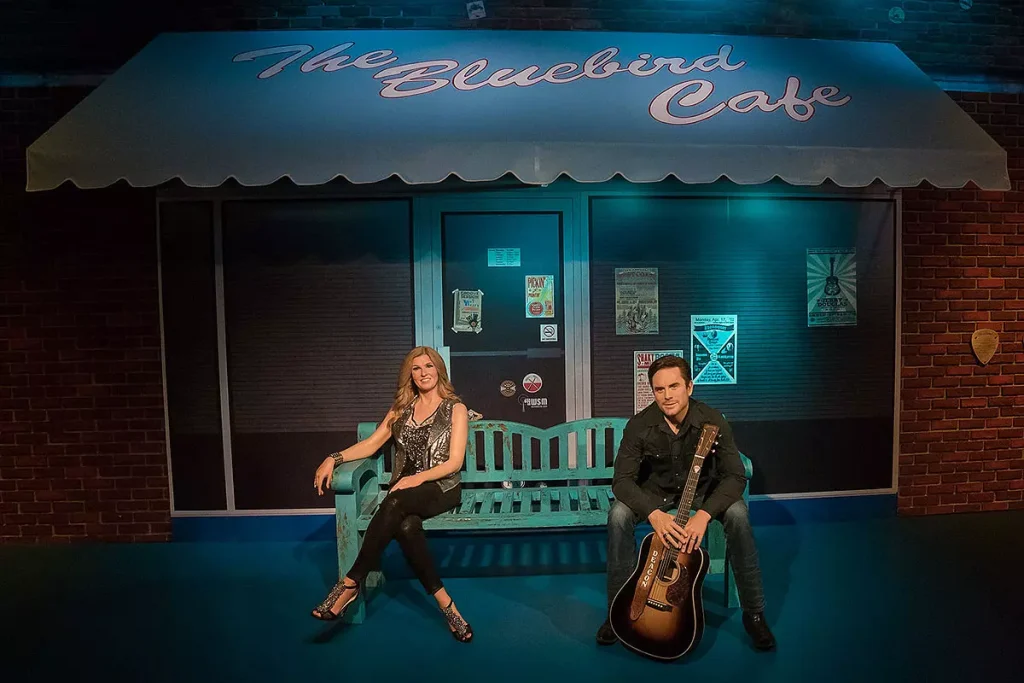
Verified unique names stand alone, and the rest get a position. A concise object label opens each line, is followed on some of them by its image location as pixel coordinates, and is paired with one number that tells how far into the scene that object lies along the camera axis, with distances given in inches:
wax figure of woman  131.3
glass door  190.2
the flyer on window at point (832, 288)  195.8
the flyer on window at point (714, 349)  195.3
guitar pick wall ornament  198.7
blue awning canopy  137.8
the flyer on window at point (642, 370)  194.4
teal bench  142.7
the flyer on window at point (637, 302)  192.9
